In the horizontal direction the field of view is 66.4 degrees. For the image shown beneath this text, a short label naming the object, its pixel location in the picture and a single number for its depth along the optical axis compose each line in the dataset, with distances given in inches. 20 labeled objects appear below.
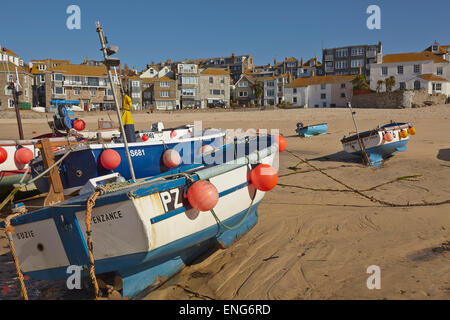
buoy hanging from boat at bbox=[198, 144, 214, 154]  383.0
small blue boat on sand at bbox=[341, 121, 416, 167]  499.2
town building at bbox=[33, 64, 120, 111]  2414.1
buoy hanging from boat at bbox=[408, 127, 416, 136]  526.3
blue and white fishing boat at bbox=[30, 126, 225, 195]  328.8
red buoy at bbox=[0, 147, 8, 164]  407.5
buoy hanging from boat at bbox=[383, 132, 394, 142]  497.0
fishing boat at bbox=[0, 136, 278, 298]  180.1
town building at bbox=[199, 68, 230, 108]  2743.6
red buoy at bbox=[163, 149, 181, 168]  355.9
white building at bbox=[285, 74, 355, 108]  2185.0
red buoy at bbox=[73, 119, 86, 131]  511.8
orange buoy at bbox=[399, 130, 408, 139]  513.3
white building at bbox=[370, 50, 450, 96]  1854.1
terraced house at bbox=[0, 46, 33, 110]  2244.8
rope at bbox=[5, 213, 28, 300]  199.9
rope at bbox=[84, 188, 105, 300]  177.5
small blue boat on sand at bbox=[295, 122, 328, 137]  826.2
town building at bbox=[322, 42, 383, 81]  2955.2
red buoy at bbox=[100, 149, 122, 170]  318.7
